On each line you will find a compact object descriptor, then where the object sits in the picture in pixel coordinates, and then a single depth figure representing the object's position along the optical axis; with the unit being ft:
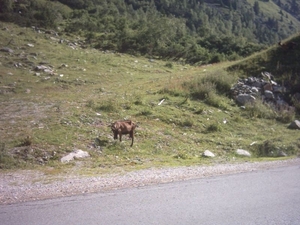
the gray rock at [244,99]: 61.34
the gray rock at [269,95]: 63.46
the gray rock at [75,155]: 33.13
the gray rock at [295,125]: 53.23
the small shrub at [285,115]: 57.16
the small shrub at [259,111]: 57.62
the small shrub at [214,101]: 58.70
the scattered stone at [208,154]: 38.45
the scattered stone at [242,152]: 40.06
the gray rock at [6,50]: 82.88
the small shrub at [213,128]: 49.05
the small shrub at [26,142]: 34.65
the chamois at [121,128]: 38.65
